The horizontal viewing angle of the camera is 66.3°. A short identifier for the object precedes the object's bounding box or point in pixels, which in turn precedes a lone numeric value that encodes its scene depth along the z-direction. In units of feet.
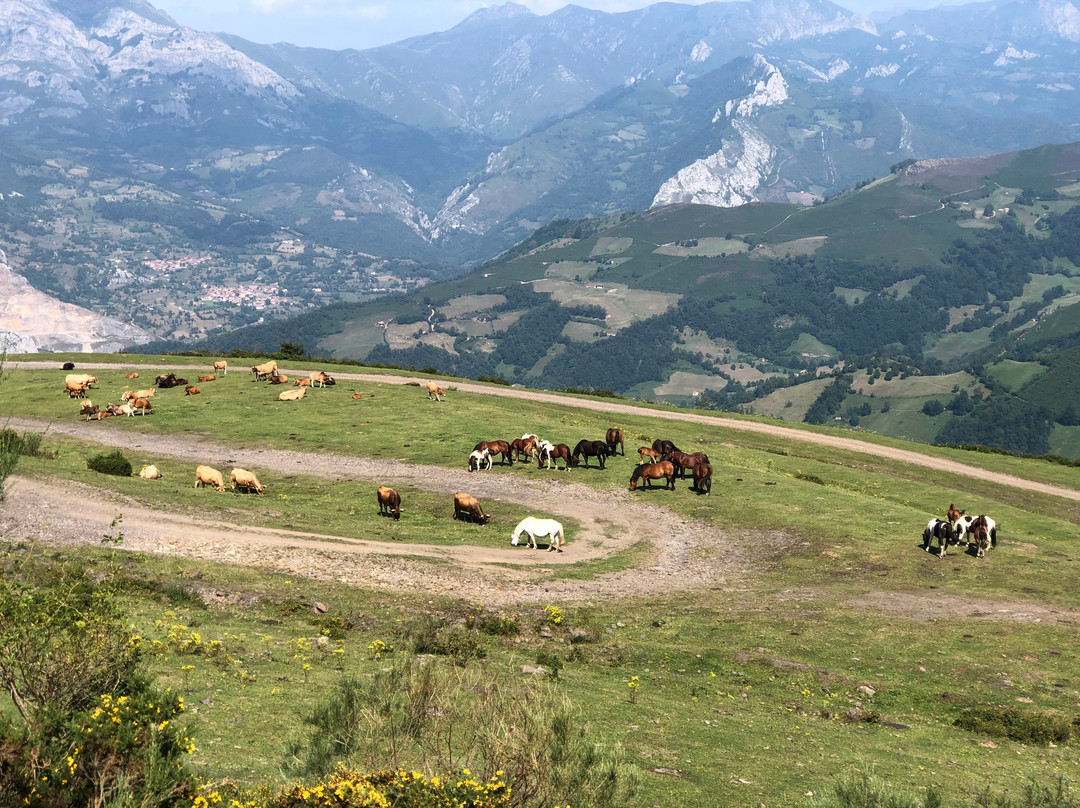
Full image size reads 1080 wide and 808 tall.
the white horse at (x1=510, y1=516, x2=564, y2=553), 128.26
